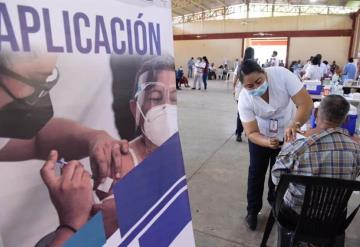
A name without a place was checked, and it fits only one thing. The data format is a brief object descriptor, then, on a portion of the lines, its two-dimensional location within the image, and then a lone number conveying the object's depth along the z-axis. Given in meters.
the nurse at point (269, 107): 1.75
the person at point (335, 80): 4.81
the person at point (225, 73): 16.00
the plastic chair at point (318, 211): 1.37
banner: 0.53
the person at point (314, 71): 5.17
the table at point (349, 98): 3.39
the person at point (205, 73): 10.26
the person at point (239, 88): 3.80
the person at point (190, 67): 14.24
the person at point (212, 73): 16.22
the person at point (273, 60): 11.98
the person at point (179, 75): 10.96
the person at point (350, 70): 6.34
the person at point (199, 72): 10.05
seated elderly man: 1.40
